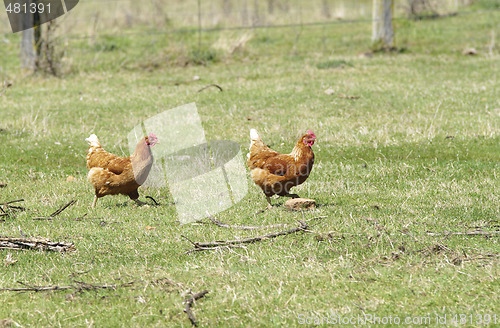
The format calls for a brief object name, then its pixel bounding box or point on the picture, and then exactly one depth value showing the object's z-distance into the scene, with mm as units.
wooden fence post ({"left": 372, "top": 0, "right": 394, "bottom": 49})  35875
